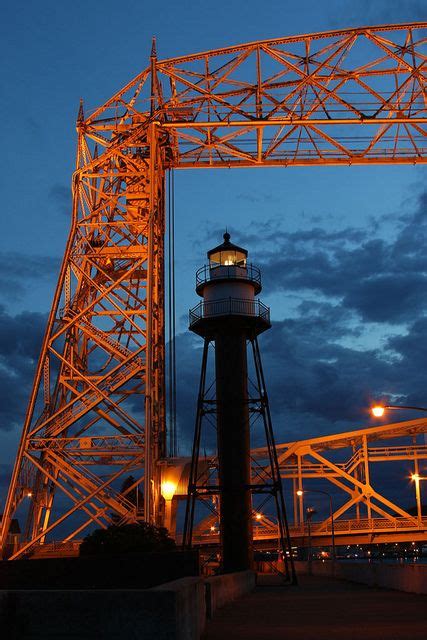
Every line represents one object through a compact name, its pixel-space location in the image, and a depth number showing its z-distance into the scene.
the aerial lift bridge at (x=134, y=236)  37.38
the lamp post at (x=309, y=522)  60.89
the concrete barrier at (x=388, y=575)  24.94
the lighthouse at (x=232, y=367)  36.62
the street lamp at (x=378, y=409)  24.55
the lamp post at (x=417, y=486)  60.83
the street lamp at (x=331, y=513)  55.73
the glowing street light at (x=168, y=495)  41.09
